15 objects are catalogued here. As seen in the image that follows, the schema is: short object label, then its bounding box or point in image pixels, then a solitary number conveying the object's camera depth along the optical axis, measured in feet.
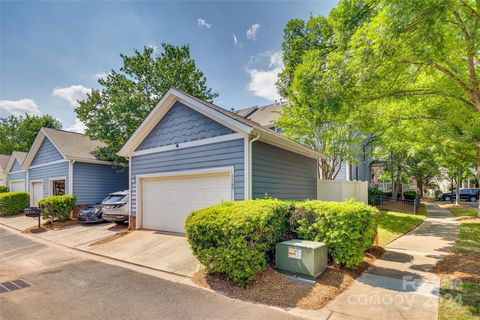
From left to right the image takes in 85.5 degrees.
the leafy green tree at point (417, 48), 15.93
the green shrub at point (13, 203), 61.93
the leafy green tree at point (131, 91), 56.59
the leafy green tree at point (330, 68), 20.16
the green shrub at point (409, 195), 80.07
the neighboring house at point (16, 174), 73.26
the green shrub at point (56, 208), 45.11
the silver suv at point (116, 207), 39.11
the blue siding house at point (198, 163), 26.08
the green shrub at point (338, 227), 19.15
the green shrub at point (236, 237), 16.94
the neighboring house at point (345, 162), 60.54
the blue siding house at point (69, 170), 54.08
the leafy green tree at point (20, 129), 132.67
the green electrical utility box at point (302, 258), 17.63
